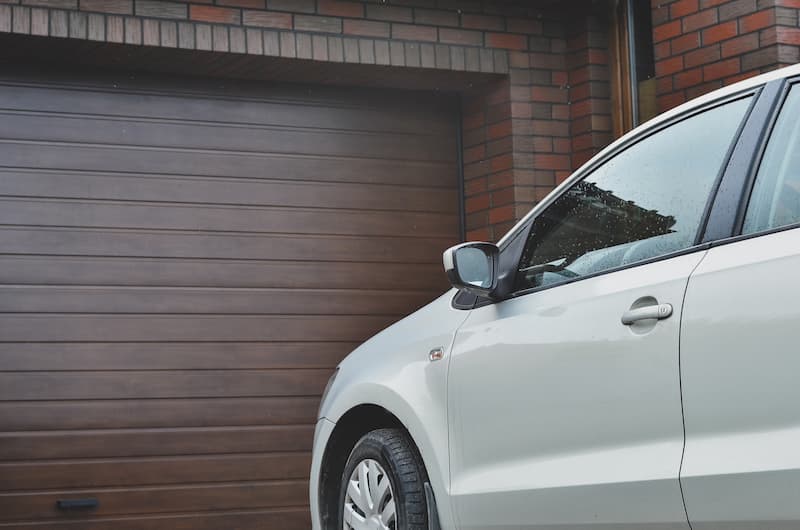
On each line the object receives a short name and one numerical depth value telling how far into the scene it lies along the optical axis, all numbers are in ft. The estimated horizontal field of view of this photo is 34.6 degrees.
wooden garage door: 23.41
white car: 9.86
